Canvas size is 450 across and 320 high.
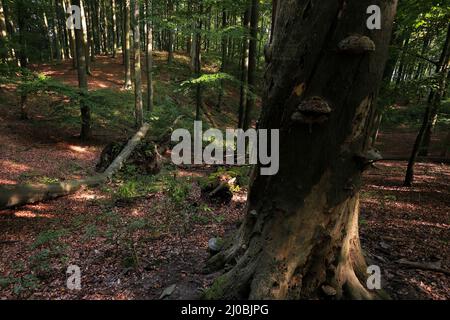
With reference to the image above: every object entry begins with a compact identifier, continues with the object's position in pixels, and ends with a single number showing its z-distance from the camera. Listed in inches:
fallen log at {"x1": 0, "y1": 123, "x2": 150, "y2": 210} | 282.4
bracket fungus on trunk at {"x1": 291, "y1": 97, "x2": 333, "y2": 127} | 119.1
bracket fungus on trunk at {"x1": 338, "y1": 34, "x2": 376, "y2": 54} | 114.5
